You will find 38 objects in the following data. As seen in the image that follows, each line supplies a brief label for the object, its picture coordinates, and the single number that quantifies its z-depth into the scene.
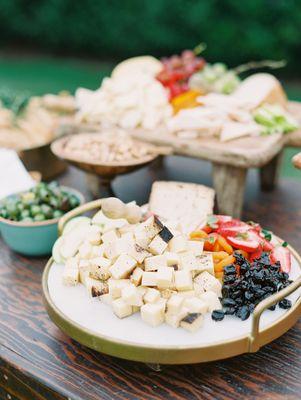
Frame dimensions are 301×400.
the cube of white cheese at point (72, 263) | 1.31
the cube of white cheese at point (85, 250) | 1.31
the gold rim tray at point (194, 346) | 1.09
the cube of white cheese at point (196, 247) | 1.29
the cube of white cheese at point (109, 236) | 1.32
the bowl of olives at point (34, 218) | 1.62
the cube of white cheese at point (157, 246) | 1.25
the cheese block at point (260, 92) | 2.06
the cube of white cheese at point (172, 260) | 1.22
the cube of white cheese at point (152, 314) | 1.13
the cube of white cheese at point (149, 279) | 1.18
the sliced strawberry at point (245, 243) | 1.34
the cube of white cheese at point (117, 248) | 1.26
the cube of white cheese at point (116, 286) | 1.19
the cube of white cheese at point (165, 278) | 1.17
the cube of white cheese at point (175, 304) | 1.13
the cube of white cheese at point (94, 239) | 1.34
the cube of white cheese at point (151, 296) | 1.16
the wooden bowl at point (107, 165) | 1.79
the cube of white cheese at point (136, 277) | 1.19
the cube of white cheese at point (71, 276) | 1.28
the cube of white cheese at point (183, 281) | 1.18
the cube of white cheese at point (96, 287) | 1.23
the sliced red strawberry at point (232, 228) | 1.40
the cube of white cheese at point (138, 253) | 1.24
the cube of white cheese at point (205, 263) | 1.23
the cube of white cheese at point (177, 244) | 1.28
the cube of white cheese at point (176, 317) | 1.13
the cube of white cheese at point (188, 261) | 1.23
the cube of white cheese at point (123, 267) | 1.21
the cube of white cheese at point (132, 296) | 1.16
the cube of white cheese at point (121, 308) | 1.17
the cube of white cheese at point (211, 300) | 1.18
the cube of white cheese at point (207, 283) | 1.20
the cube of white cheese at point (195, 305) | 1.14
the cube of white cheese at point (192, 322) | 1.12
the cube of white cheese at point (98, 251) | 1.29
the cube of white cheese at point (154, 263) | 1.21
